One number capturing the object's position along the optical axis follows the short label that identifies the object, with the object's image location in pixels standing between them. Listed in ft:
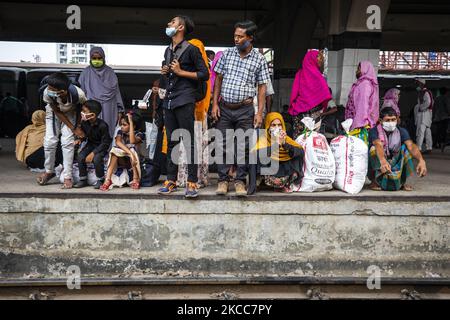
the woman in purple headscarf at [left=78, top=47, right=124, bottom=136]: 17.97
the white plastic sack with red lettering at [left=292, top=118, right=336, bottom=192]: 16.39
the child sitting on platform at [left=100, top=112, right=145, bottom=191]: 16.42
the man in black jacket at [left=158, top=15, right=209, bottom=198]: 15.31
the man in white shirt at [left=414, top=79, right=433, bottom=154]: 32.22
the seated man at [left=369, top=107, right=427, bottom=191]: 16.84
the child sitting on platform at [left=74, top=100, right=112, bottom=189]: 16.43
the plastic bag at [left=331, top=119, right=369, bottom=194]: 16.35
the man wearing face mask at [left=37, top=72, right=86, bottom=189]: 16.28
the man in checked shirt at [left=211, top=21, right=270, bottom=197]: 15.69
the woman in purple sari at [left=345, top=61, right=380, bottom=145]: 19.10
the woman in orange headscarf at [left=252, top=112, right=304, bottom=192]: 16.19
